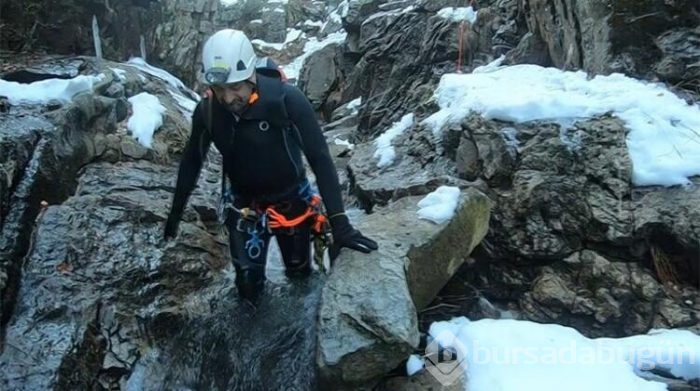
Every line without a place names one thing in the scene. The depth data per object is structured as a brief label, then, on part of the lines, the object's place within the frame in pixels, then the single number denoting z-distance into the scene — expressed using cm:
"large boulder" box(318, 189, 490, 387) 352
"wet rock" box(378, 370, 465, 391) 367
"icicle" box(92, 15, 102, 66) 1069
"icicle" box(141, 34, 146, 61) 1233
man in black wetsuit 389
